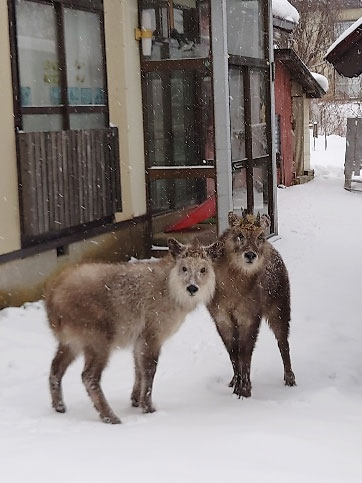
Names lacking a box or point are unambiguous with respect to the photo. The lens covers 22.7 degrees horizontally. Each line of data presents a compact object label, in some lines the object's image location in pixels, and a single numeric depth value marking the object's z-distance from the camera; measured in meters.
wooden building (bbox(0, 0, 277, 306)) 8.98
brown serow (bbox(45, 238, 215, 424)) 5.80
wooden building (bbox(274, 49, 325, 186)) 20.11
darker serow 6.54
